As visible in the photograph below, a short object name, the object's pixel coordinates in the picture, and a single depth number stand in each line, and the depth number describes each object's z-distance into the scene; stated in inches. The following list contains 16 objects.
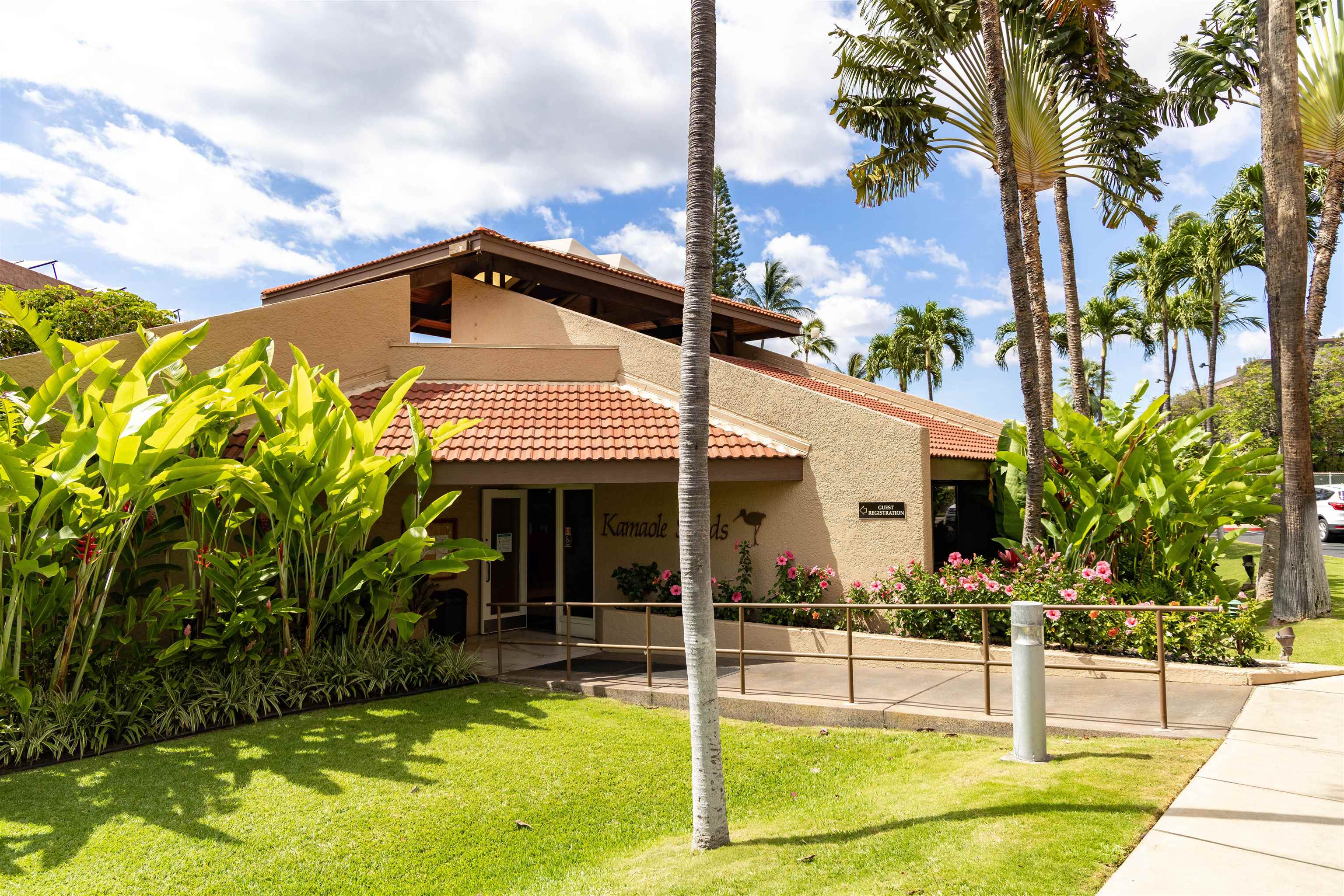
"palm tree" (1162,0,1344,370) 490.3
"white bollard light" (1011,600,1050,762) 212.5
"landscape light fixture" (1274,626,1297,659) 295.3
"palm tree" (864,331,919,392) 1707.7
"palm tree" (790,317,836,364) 1937.5
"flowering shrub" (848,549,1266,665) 313.9
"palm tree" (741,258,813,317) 1731.1
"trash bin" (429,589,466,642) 440.8
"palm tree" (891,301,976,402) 1648.6
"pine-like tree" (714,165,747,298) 1627.7
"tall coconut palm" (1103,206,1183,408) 1165.7
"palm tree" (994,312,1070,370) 1595.7
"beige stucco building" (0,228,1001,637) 409.4
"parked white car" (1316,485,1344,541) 981.8
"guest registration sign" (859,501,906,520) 400.8
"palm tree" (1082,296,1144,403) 1365.7
